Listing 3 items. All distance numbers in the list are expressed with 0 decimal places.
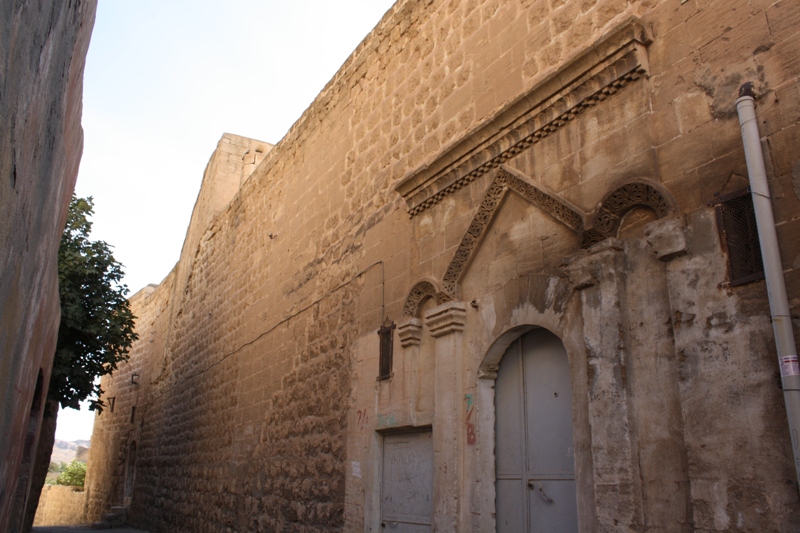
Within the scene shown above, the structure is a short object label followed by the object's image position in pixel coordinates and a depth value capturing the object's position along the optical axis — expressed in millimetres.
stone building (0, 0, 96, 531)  1981
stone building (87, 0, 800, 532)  3232
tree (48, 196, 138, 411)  10977
